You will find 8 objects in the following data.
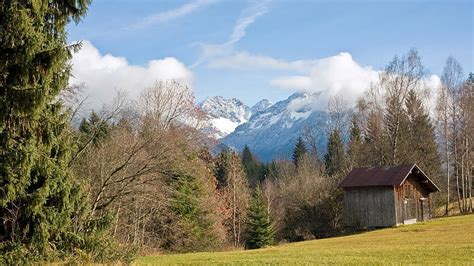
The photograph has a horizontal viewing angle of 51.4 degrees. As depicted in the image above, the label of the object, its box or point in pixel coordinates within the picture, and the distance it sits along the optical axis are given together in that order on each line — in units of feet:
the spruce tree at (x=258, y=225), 143.43
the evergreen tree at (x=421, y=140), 181.06
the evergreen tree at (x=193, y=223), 114.21
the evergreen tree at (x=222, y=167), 195.91
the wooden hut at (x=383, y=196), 145.48
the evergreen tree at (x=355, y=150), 203.10
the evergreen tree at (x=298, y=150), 291.17
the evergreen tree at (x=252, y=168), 302.27
